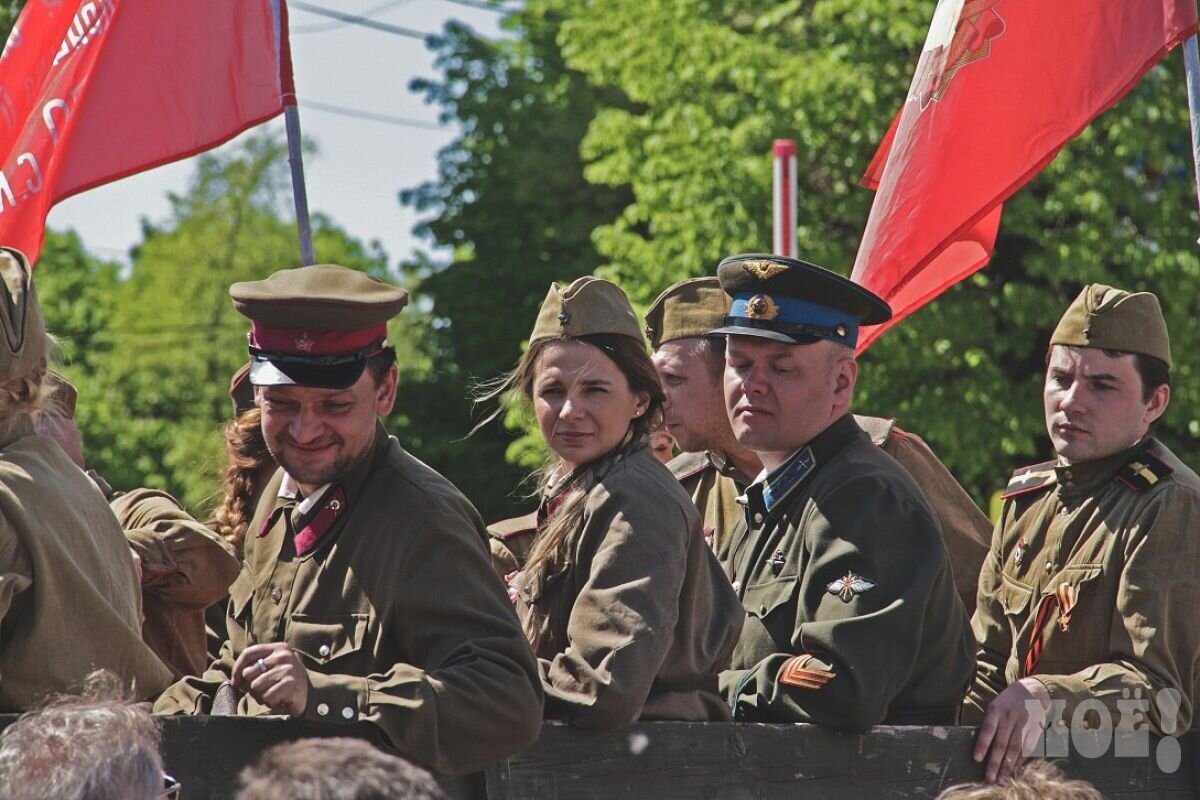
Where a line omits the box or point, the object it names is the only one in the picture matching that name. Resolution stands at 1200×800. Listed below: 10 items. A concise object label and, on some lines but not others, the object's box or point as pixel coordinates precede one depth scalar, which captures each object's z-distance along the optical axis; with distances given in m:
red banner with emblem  12.01
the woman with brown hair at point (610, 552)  8.02
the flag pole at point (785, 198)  17.22
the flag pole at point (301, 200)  11.94
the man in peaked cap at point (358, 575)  7.21
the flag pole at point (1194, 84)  11.25
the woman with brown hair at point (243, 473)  11.41
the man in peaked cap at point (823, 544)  8.66
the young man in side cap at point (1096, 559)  9.61
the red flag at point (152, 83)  12.95
